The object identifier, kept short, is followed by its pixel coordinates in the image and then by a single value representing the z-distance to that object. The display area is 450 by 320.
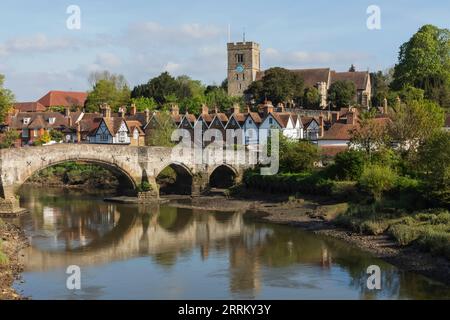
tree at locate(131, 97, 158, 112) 82.31
